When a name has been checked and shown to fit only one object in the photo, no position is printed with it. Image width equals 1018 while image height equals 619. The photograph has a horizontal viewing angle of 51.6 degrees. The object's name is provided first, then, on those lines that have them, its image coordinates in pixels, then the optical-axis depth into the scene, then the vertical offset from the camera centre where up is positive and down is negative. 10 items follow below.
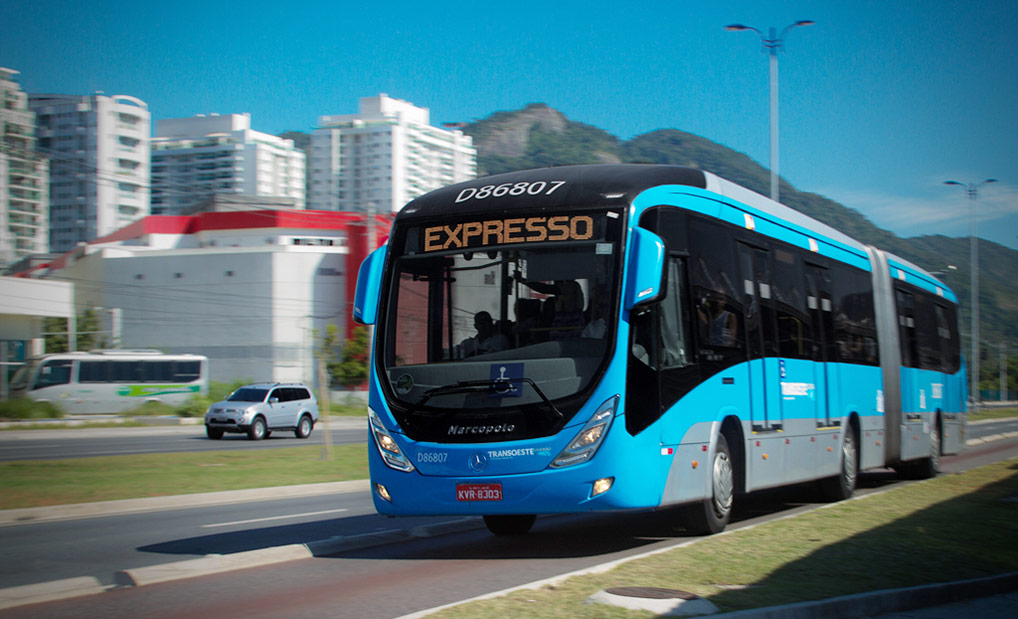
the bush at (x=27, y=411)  44.31 -0.77
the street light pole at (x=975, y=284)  56.50 +6.24
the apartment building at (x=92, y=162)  157.25 +35.89
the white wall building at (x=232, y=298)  82.88 +7.58
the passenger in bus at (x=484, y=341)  9.26 +0.45
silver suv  35.12 -0.66
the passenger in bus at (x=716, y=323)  10.38 +0.70
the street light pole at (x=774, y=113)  27.91 +7.54
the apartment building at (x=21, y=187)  132.88 +28.55
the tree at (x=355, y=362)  76.00 +2.18
